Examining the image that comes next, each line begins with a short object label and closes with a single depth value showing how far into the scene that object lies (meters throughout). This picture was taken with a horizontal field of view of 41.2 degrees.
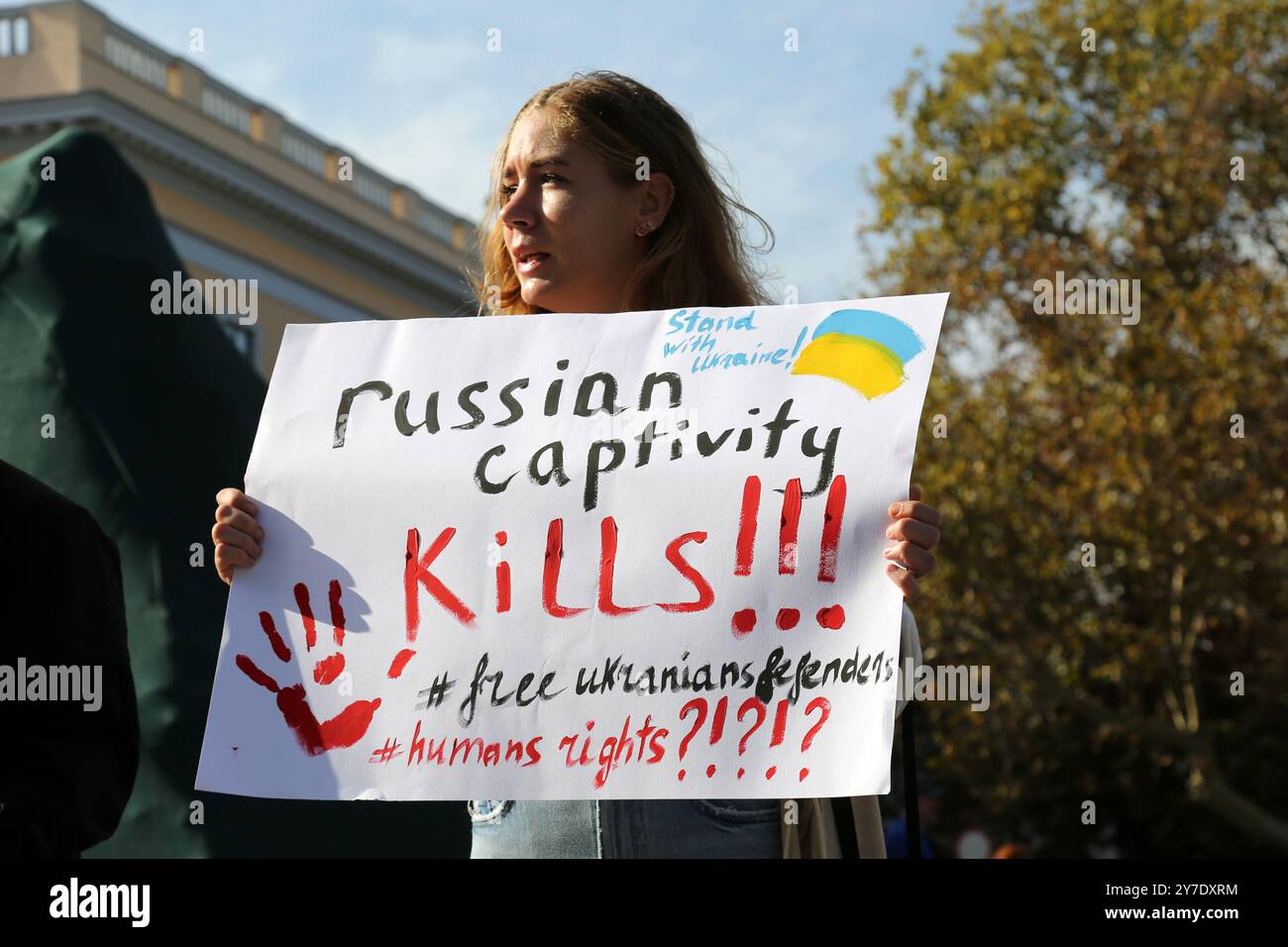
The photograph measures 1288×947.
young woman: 2.33
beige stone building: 22.59
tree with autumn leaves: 15.65
